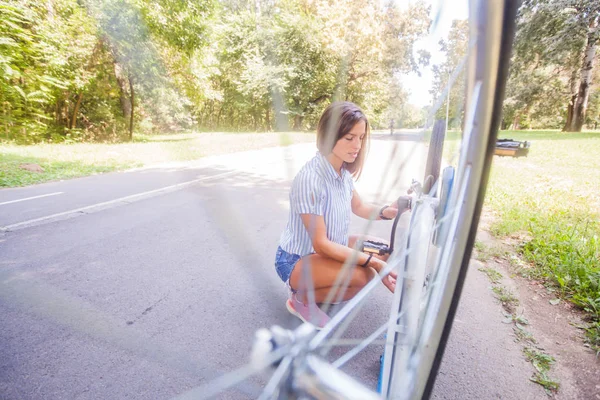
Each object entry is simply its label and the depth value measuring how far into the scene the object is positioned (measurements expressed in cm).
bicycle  39
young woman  165
